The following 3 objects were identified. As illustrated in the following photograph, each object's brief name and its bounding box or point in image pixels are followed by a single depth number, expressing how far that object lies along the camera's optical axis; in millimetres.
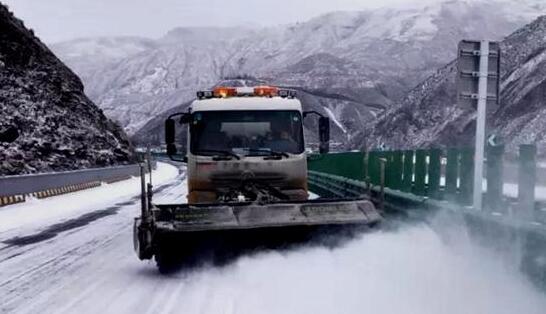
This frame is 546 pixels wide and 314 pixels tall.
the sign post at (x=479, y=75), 9297
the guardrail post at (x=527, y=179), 6512
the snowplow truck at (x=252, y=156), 8719
